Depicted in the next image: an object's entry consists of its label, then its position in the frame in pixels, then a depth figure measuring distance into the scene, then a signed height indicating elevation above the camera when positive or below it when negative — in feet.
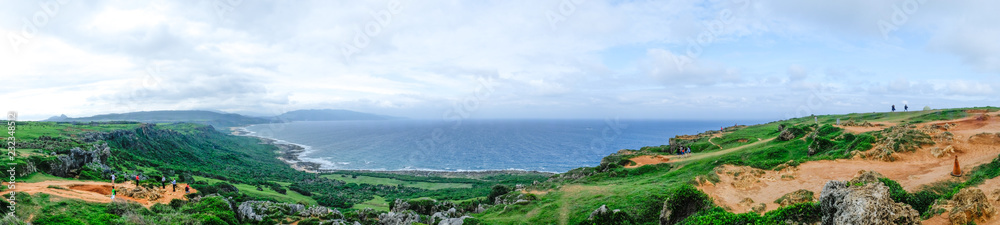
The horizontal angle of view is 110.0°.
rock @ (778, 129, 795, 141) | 101.27 -5.33
